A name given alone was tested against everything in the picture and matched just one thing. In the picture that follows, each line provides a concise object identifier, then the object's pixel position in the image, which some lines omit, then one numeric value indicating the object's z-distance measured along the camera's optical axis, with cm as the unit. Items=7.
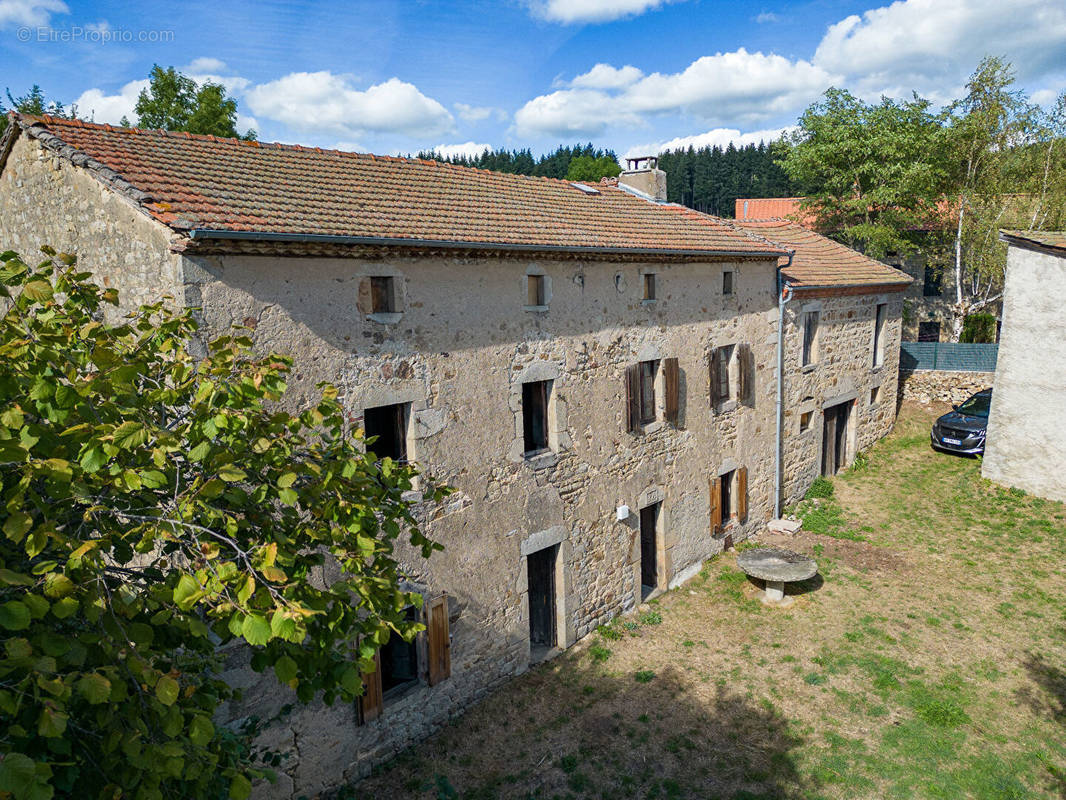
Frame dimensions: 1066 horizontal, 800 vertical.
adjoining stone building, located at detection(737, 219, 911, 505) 1552
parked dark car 1750
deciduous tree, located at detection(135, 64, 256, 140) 2309
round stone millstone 1168
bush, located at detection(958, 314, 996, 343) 2416
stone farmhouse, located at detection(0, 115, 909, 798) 689
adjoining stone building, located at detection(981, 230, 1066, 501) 1481
